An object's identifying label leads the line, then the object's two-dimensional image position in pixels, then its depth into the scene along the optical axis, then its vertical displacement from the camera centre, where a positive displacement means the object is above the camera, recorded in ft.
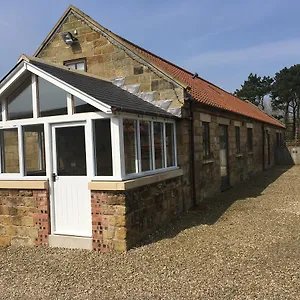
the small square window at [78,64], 33.40 +8.77
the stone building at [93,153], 20.94 -0.24
